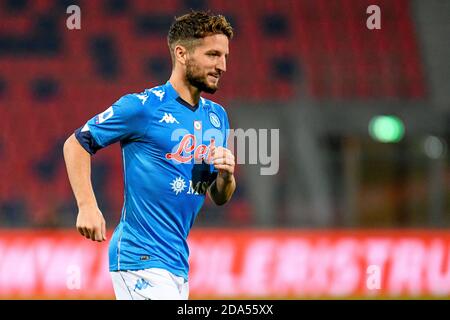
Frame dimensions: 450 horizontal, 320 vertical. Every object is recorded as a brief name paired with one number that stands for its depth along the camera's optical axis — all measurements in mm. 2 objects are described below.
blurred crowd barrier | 22969
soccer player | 8602
